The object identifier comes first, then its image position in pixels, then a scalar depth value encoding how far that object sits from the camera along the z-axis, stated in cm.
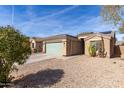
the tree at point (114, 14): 273
